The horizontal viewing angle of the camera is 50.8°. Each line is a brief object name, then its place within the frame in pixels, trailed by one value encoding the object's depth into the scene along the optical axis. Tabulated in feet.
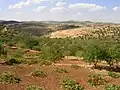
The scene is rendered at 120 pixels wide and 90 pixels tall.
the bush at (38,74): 38.35
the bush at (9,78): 33.65
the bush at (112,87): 33.08
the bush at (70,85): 32.63
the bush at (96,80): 36.02
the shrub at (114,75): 41.57
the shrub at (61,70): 42.43
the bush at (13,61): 58.53
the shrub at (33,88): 31.46
